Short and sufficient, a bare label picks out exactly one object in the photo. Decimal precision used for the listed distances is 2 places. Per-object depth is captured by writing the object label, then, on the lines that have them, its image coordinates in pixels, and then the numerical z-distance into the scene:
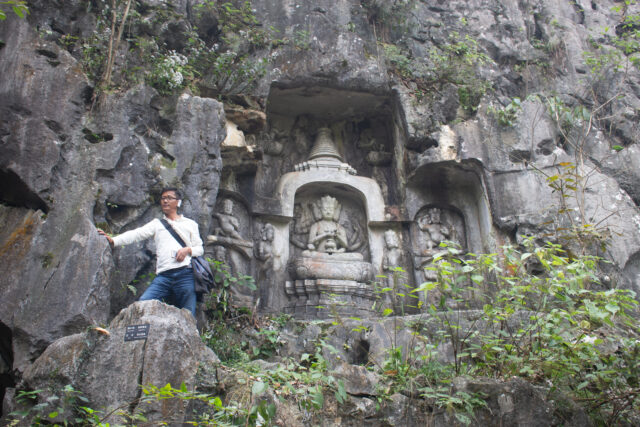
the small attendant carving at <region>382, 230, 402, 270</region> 10.52
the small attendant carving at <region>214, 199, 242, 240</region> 9.59
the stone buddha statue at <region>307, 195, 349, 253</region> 10.54
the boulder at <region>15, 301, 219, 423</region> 4.41
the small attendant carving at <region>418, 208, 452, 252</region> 10.67
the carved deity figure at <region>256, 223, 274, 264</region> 10.02
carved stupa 11.05
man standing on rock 6.15
